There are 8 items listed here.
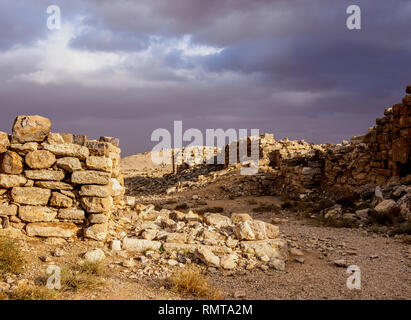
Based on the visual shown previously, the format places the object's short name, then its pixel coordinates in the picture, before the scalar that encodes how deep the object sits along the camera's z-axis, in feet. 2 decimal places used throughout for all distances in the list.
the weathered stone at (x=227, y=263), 17.85
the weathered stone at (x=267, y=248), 19.69
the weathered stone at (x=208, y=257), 17.94
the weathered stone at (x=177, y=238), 20.27
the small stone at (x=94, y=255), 17.27
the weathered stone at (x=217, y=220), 23.54
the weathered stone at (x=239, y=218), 25.14
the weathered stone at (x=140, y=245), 19.79
